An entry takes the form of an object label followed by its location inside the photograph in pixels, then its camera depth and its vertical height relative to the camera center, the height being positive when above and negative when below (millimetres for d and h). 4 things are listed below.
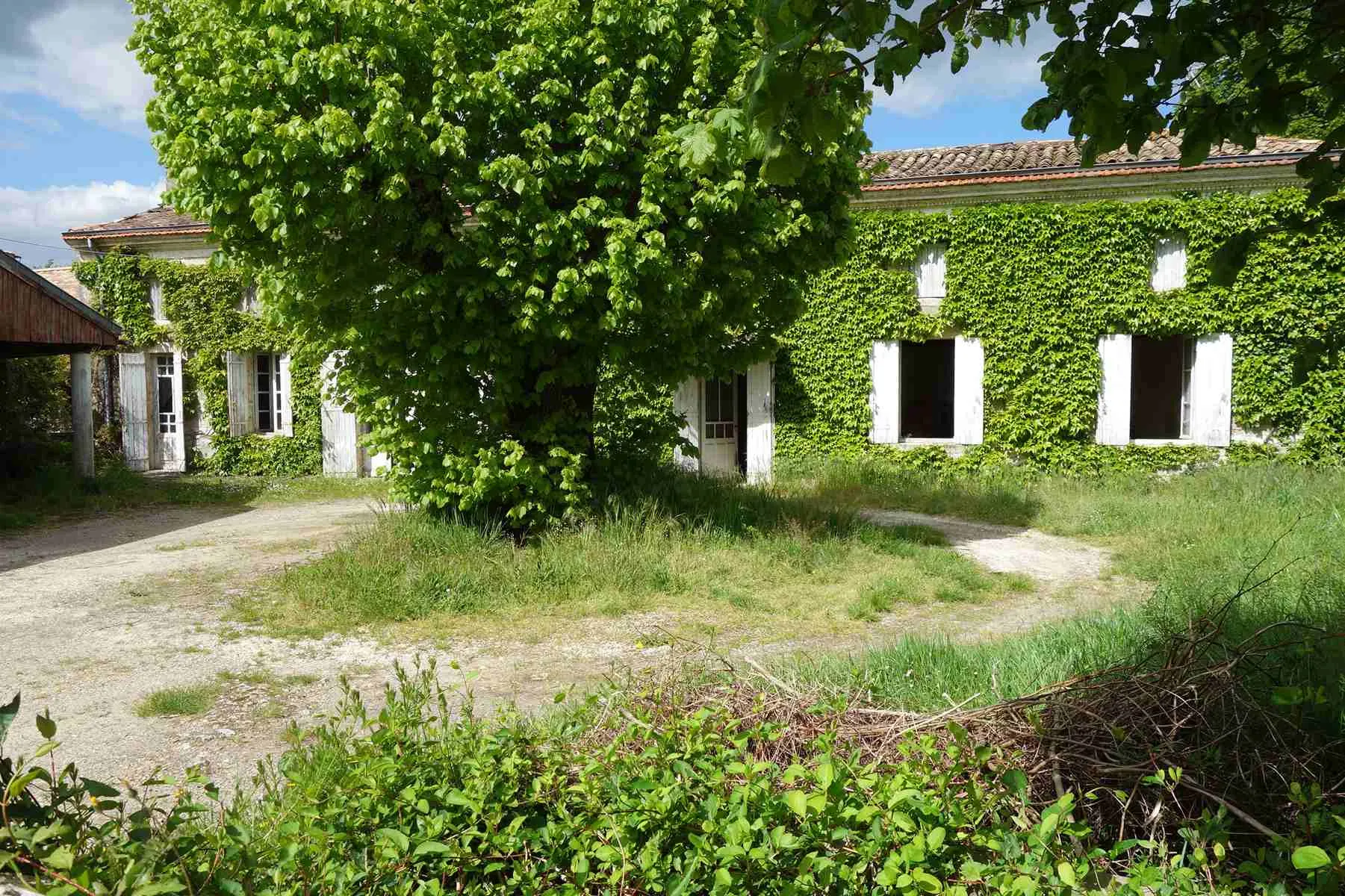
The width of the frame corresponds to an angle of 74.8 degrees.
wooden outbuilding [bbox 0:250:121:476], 12773 +1139
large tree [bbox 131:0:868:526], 7000 +1740
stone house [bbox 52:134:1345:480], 14117 +1428
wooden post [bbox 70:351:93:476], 14516 -100
